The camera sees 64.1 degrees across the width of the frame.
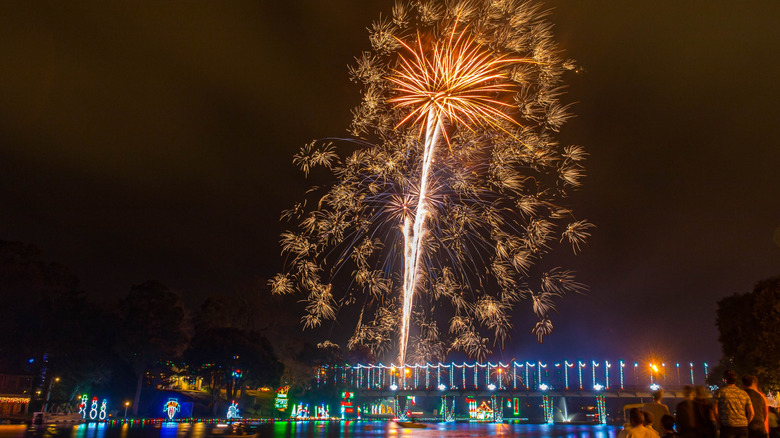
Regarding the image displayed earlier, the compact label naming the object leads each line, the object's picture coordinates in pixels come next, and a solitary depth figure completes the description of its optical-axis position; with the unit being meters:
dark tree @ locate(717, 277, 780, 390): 33.81
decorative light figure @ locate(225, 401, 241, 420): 69.69
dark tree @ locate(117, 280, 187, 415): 66.25
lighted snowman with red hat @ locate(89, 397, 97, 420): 55.97
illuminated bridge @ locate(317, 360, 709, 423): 114.81
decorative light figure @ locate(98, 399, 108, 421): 56.20
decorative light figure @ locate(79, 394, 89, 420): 55.31
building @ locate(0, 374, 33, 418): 61.13
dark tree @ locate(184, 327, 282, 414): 73.12
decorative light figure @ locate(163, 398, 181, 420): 64.56
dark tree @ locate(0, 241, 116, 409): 54.81
